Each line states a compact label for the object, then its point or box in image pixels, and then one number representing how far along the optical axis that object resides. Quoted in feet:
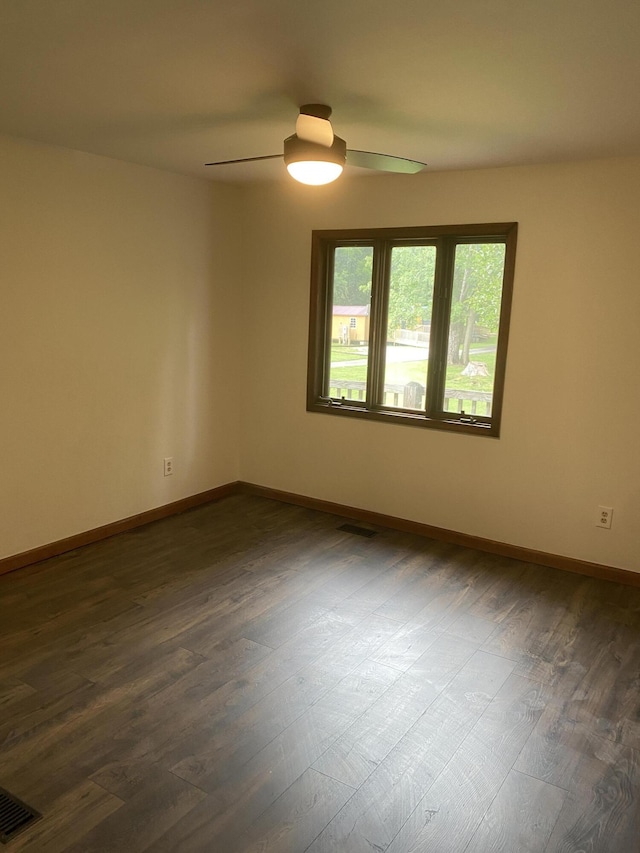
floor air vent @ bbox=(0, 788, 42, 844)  6.04
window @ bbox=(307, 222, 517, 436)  13.21
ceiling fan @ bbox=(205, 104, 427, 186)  8.25
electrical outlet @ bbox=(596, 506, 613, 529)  12.22
